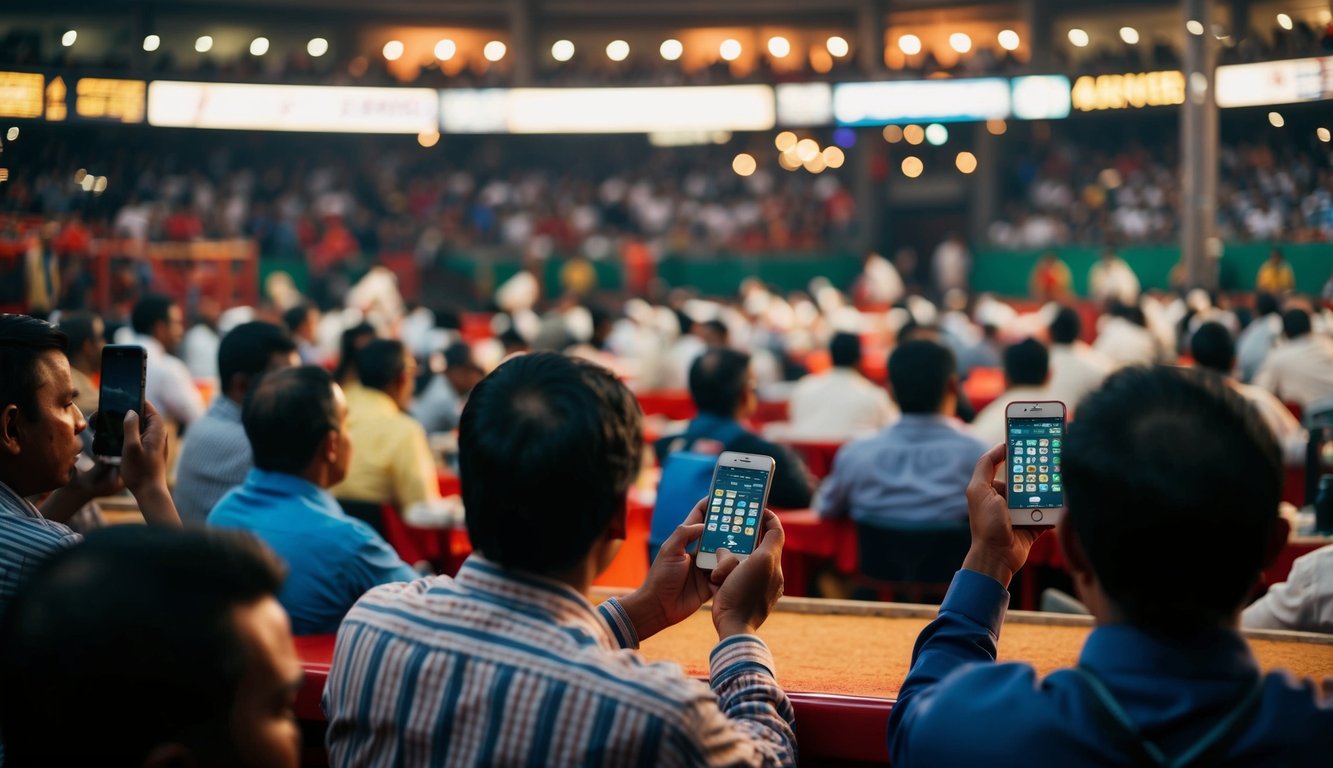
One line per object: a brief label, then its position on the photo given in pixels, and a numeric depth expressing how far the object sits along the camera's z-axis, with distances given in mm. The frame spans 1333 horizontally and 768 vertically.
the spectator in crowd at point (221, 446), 3521
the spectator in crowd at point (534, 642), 1202
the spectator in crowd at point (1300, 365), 6730
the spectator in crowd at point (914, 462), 3977
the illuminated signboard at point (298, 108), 13977
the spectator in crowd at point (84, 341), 4348
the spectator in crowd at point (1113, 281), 15172
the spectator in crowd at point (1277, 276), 10211
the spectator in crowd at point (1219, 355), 5121
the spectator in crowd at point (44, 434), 1926
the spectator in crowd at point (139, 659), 985
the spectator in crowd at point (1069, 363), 6805
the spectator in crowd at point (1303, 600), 2236
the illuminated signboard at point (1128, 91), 14477
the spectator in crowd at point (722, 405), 4203
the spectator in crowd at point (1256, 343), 7684
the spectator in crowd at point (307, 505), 2445
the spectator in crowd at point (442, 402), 6078
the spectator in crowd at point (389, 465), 4055
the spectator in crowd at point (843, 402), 6055
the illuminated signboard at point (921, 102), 16094
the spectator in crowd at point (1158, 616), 1124
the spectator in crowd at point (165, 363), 5258
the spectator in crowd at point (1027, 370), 4957
